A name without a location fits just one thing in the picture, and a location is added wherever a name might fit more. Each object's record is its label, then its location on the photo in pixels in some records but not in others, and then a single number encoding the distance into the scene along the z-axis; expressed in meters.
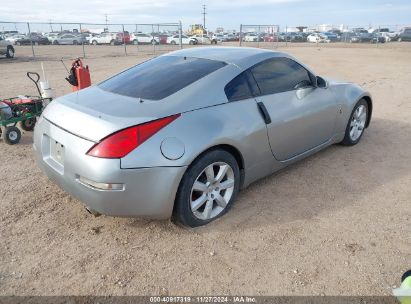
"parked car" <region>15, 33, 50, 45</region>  39.47
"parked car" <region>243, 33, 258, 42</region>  32.53
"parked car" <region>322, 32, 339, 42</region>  46.34
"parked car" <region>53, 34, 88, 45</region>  42.16
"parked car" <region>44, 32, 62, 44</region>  42.31
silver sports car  2.72
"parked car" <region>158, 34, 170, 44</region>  29.90
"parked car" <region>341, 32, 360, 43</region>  41.42
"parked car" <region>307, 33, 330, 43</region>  45.88
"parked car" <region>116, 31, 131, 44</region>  33.69
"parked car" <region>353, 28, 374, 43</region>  39.78
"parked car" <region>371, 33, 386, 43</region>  39.62
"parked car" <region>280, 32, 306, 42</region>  48.24
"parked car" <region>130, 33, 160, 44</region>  31.51
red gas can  6.64
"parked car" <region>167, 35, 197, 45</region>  33.39
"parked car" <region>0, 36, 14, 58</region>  19.78
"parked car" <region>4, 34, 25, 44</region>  39.01
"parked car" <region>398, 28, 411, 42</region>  42.50
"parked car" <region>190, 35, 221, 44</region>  41.34
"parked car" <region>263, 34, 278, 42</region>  31.78
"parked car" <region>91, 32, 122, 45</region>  41.53
